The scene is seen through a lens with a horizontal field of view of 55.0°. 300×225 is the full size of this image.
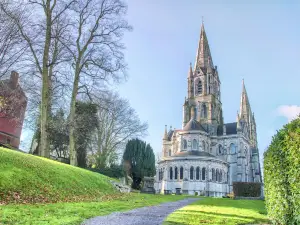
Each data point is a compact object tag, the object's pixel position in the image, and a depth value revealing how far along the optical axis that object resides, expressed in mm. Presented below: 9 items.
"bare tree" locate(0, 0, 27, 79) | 18328
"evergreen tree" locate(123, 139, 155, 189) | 42531
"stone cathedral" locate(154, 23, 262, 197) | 49281
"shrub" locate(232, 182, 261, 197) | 32688
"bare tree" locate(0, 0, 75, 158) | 20745
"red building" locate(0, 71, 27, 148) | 33022
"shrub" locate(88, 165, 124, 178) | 34875
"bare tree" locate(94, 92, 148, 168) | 38656
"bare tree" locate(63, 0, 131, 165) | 24453
